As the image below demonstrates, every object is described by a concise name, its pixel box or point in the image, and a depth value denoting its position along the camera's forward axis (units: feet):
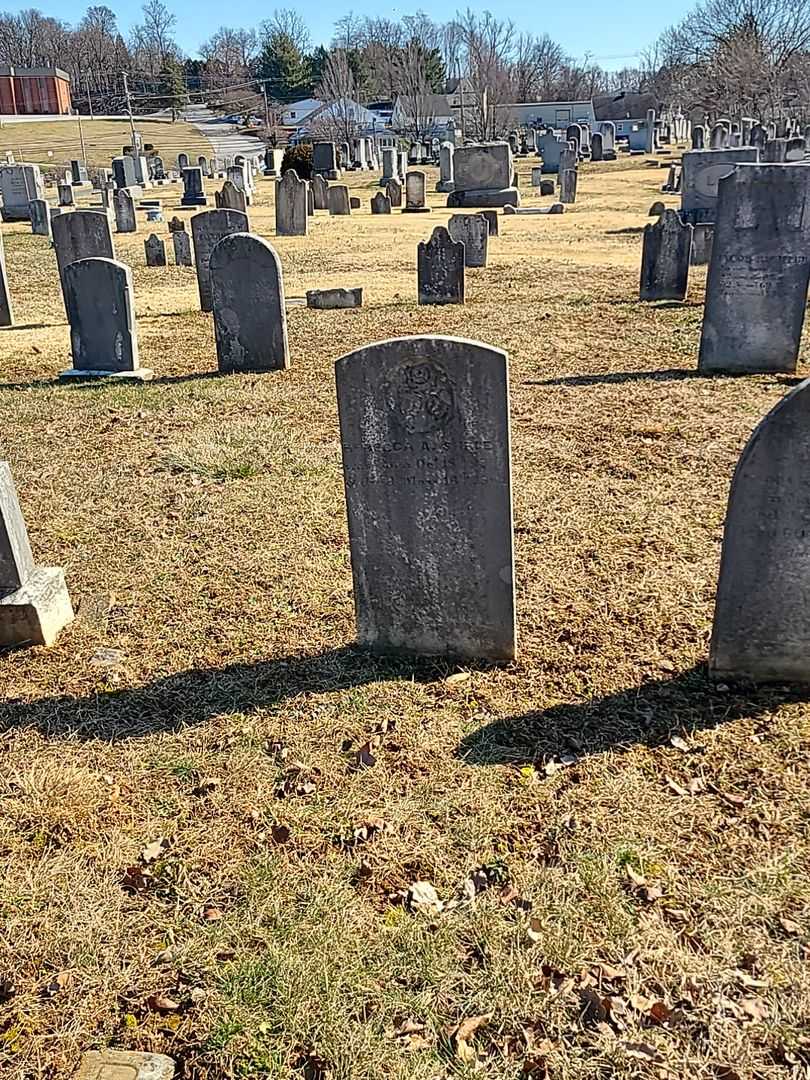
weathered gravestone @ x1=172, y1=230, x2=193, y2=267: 59.62
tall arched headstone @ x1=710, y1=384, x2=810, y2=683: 11.48
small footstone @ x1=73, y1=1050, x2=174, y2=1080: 7.90
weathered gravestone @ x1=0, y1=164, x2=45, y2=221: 94.73
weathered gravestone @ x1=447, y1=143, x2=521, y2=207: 89.97
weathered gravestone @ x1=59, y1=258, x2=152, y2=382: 31.22
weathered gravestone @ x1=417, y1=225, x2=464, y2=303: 42.63
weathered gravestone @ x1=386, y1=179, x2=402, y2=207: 97.35
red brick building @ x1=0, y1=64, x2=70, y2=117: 293.23
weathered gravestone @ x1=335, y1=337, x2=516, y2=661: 12.41
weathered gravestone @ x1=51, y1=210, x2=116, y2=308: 43.42
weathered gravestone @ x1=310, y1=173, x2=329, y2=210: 96.73
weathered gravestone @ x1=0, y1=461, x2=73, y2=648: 14.37
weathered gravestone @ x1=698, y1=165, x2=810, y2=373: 26.35
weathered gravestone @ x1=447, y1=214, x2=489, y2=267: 55.06
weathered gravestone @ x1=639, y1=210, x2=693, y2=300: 40.24
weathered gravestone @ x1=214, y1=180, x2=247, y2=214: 78.18
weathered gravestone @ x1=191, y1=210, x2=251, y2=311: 41.81
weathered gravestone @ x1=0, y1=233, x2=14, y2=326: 41.79
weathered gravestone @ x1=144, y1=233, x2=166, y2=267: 59.98
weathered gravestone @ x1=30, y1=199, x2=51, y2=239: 79.20
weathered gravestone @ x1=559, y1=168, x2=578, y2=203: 93.50
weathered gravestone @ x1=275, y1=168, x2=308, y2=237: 74.95
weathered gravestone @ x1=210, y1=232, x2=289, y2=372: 30.96
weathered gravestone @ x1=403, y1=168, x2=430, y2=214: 92.79
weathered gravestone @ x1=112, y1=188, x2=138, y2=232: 81.05
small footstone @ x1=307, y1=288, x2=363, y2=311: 43.93
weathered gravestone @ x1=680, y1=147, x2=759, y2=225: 61.21
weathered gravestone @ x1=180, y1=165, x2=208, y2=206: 107.87
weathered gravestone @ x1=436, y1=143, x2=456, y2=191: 117.08
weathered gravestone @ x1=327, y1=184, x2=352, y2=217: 93.66
